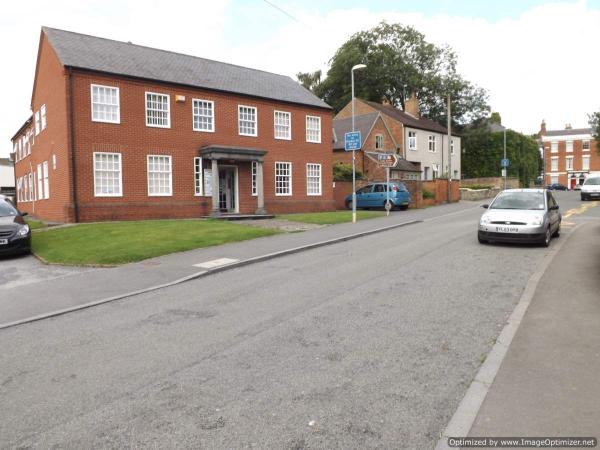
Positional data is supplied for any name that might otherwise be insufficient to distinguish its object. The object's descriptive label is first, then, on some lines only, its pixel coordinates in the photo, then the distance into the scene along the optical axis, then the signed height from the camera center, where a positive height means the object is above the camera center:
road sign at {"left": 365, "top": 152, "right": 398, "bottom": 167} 23.54 +1.93
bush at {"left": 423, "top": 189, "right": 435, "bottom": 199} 34.34 +0.27
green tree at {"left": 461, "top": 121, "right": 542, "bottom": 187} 57.44 +5.72
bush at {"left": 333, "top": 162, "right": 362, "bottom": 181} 35.47 +2.05
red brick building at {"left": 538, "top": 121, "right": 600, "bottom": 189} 87.06 +7.43
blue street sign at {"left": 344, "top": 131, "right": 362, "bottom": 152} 21.61 +2.65
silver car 12.45 -0.61
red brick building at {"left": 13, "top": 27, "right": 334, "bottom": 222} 21.11 +3.31
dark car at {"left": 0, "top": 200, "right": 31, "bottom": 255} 13.48 -0.90
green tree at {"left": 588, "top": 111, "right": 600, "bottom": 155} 42.44 +6.70
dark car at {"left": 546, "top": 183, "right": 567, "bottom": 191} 75.75 +1.43
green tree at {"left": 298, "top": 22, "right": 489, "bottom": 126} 56.66 +15.06
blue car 28.91 +0.17
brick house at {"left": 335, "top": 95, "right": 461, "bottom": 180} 45.75 +6.29
